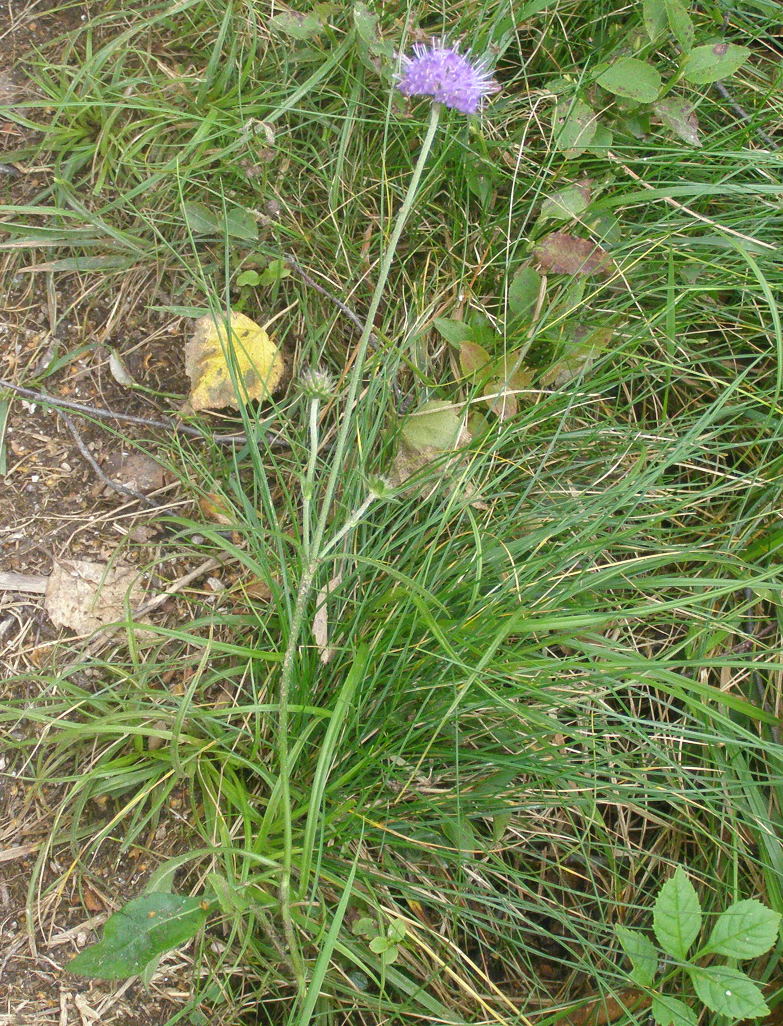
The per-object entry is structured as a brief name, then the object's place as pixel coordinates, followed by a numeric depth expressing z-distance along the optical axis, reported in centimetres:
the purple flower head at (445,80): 42
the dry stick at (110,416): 50
